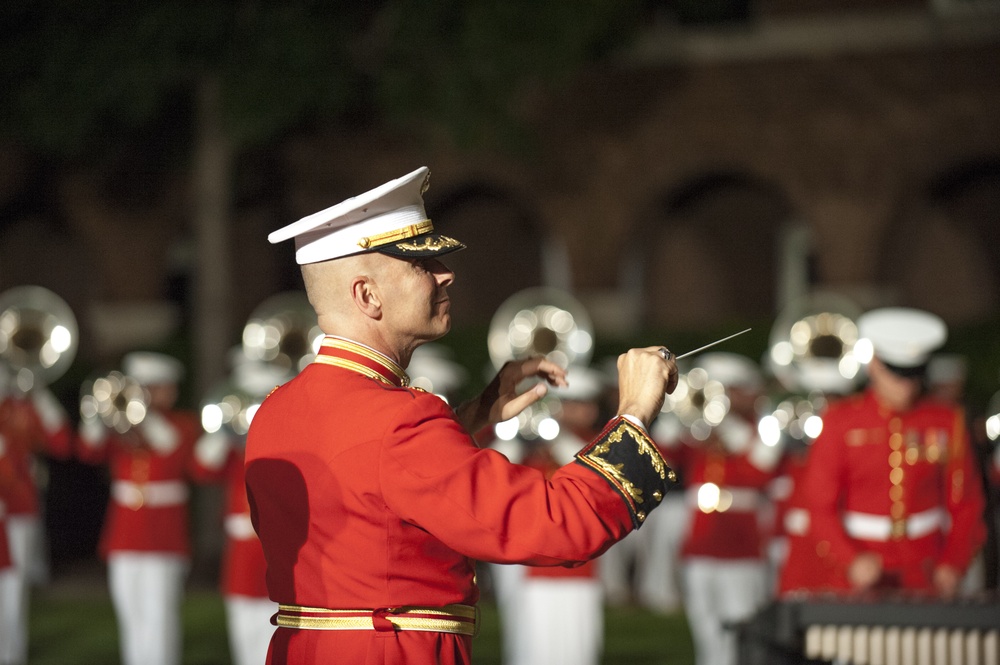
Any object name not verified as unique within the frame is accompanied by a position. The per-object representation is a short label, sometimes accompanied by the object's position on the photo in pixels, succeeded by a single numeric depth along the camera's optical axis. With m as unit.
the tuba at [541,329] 29.70
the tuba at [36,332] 26.98
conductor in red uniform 5.39
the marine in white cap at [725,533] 18.34
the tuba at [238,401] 18.36
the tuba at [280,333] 27.95
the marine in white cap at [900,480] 11.76
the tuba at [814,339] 24.94
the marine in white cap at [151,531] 18.14
